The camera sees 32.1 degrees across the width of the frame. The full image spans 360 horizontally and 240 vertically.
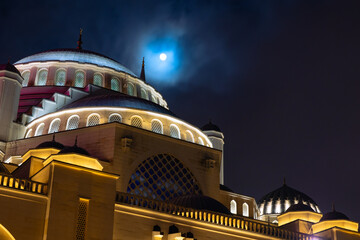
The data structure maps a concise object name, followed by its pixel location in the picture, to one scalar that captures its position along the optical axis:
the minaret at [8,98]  39.78
